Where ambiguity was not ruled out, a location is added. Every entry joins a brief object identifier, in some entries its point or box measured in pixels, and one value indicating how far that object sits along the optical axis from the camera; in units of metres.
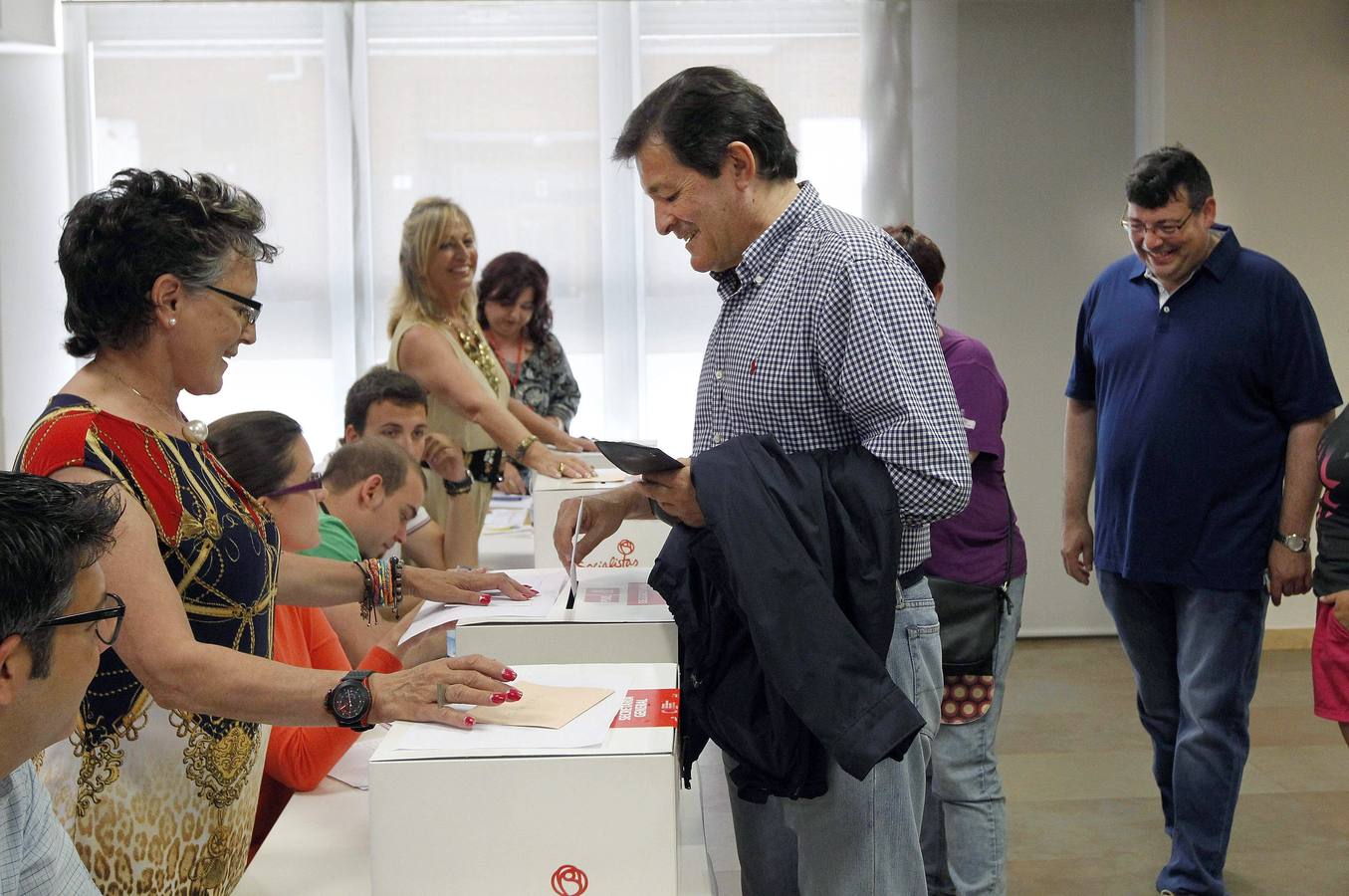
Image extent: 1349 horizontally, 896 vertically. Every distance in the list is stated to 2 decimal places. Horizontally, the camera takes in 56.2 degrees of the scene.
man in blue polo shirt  2.67
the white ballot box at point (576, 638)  1.57
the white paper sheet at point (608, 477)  2.66
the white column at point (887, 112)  5.29
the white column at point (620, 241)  5.39
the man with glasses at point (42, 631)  0.96
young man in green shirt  2.72
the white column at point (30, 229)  5.14
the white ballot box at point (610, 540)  2.38
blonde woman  3.42
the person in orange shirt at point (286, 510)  1.93
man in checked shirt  1.42
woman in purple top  2.50
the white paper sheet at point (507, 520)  3.65
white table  1.45
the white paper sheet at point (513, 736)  1.15
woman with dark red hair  4.66
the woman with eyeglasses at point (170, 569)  1.28
